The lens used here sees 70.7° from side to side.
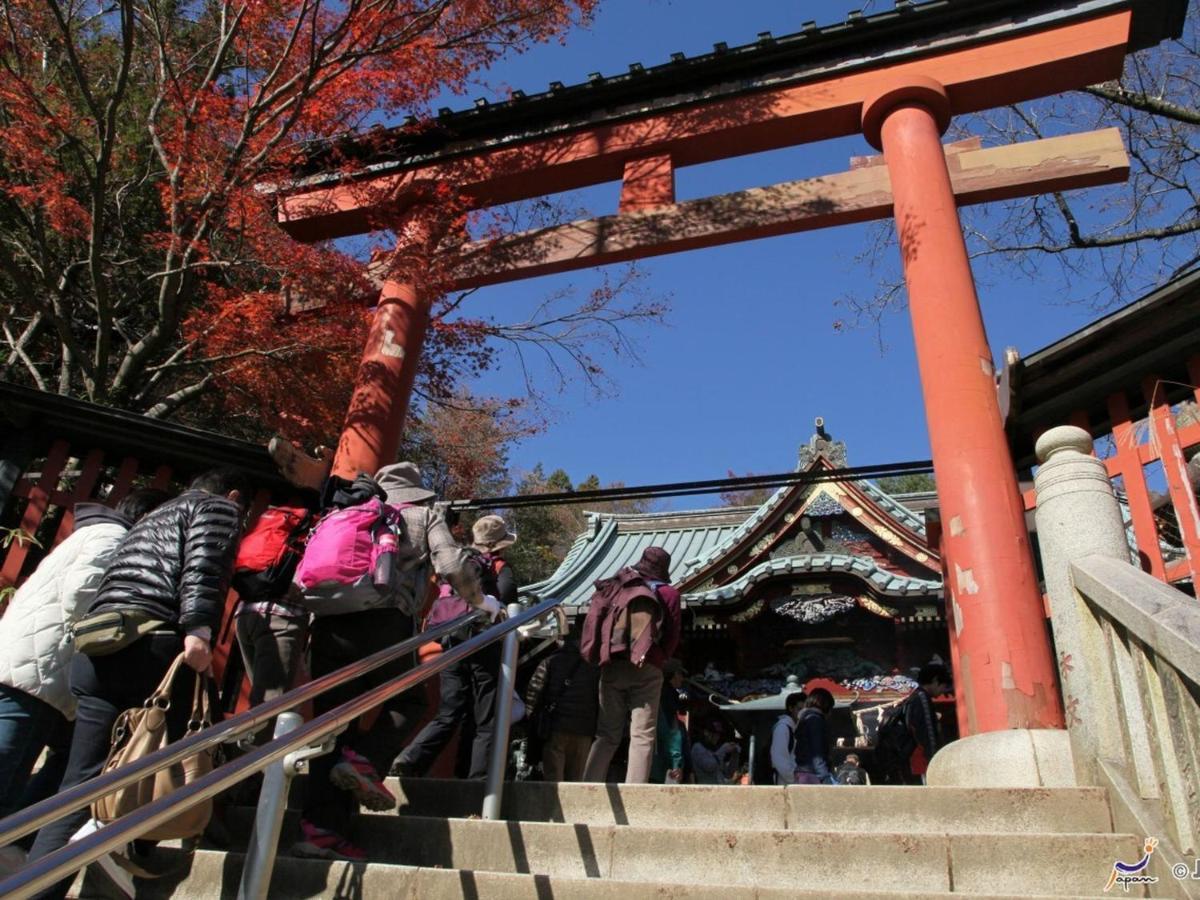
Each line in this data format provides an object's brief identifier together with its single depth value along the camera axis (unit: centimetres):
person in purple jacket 471
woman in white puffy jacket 298
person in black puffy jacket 299
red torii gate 484
